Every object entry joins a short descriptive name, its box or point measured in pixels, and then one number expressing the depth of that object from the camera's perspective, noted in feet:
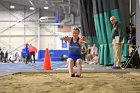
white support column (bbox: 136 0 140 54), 36.17
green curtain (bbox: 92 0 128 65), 39.24
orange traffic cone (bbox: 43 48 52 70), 32.77
